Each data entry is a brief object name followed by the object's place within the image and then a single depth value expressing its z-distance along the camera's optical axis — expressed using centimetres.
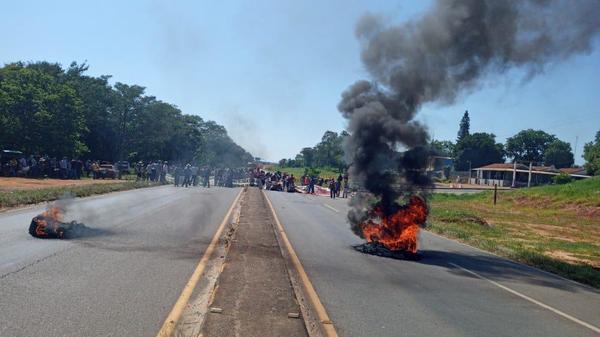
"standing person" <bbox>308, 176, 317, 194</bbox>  4603
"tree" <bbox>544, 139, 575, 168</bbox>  12269
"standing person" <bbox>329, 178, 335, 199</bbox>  4175
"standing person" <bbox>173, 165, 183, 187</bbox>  4322
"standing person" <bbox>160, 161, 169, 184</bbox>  4734
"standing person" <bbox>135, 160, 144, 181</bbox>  4556
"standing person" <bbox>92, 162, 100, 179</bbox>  4556
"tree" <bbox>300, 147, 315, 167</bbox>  9774
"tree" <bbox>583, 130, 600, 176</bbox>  6744
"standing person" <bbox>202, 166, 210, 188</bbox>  4538
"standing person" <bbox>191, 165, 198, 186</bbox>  4489
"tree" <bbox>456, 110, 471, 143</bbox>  12738
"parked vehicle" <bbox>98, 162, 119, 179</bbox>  4672
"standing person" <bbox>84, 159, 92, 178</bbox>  4814
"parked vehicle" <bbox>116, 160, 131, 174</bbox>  5600
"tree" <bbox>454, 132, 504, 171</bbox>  11598
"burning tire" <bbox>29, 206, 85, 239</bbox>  1163
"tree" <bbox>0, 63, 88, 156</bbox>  4125
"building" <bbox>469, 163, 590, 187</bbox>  8712
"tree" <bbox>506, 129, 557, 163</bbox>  12319
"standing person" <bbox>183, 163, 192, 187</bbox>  4319
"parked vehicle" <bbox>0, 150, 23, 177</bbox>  3556
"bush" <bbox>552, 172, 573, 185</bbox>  6083
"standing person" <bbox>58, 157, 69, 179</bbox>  3900
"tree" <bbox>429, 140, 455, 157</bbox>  11694
